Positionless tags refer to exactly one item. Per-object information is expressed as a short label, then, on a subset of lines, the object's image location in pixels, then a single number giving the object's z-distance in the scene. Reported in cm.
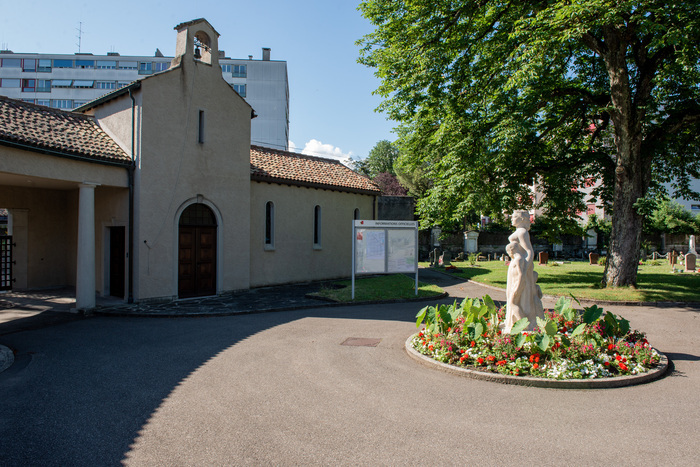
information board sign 1480
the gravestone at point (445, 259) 2883
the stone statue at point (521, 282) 796
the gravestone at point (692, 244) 3088
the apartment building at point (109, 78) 5266
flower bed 685
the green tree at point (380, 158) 6293
